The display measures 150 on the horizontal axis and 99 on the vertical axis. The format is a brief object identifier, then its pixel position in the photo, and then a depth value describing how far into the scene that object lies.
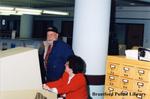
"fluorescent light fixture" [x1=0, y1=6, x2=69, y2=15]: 6.85
